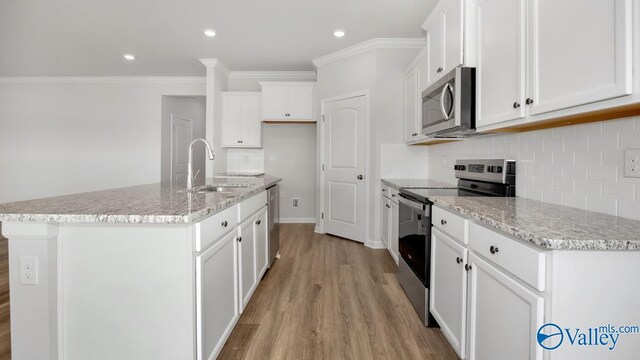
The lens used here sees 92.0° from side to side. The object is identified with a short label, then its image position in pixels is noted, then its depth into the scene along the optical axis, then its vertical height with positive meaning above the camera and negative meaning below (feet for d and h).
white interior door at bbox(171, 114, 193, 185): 20.24 +1.95
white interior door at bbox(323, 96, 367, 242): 13.21 +0.35
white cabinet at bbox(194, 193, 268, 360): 4.51 -1.88
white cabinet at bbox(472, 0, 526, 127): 4.86 +2.01
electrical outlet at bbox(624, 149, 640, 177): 3.91 +0.17
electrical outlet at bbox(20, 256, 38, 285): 4.05 -1.28
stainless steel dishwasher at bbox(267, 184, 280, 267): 9.89 -1.62
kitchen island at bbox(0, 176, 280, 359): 4.05 -1.47
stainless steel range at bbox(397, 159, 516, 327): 6.48 -0.87
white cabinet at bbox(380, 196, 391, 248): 10.93 -1.74
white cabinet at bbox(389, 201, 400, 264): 9.65 -1.76
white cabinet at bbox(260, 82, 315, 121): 15.75 +3.72
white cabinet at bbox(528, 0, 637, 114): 3.16 +1.47
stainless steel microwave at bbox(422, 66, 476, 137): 6.44 +1.59
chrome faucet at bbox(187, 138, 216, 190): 7.33 -0.01
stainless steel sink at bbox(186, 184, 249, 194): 8.08 -0.38
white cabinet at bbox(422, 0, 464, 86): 6.74 +3.33
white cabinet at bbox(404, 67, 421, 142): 10.65 +2.55
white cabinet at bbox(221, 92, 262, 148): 16.31 +2.89
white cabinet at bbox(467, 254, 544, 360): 3.24 -1.70
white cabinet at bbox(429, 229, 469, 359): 4.85 -1.98
